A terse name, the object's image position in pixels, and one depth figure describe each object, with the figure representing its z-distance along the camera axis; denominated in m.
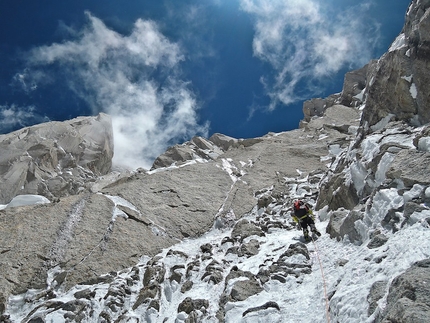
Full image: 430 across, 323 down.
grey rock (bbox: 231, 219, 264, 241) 18.27
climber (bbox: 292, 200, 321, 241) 15.64
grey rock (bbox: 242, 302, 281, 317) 10.06
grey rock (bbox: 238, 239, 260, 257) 15.70
